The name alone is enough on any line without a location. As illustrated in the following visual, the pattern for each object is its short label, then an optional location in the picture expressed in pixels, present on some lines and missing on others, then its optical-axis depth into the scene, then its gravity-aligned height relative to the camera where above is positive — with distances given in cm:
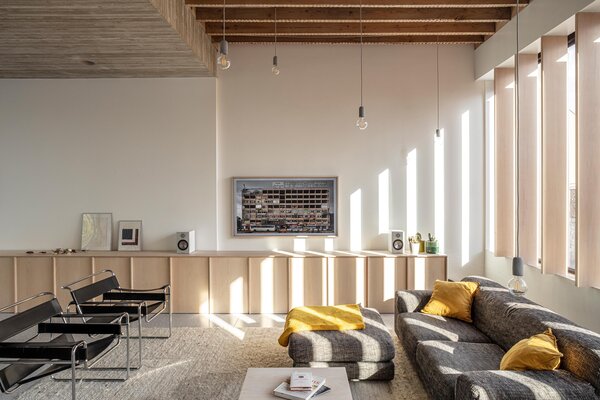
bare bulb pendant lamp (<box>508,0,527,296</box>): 276 -45
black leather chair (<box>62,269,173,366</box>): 489 -104
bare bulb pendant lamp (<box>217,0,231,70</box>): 385 +114
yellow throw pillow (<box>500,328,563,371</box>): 303 -96
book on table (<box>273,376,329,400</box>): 310 -121
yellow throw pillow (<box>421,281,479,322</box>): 470 -96
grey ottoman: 400 -123
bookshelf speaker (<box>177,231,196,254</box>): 652 -53
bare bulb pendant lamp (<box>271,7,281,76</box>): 504 +135
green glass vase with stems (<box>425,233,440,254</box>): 655 -61
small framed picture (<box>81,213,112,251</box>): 684 -41
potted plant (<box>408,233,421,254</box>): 655 -58
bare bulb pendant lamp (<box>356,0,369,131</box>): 537 +93
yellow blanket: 430 -106
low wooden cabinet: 636 -96
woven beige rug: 395 -151
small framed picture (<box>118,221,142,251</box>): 680 -47
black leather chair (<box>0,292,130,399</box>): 341 -104
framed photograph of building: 689 -6
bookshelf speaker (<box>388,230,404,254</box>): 655 -54
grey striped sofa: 279 -106
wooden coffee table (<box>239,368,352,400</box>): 314 -122
